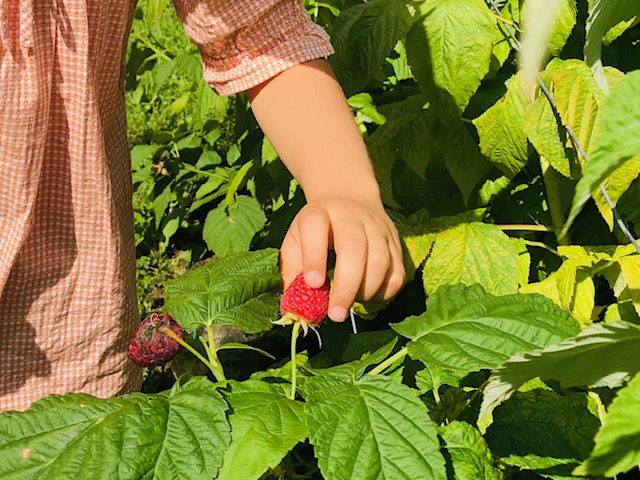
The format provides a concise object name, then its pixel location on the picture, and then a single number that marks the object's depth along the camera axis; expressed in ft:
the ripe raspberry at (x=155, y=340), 2.66
